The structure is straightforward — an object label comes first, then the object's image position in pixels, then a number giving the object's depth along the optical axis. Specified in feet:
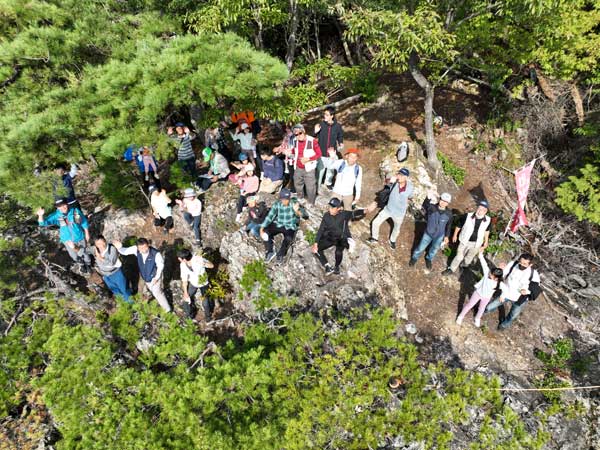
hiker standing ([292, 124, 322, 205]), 27.53
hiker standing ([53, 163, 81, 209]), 25.02
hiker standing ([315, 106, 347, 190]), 29.14
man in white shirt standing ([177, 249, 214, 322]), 23.75
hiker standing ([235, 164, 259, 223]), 28.04
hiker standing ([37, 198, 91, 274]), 26.44
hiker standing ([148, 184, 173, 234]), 29.50
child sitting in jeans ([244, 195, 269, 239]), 26.24
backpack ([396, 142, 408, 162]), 34.73
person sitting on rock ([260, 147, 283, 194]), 29.31
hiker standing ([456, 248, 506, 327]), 23.29
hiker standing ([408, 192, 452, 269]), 25.14
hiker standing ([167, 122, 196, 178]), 31.42
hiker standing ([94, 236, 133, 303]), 23.99
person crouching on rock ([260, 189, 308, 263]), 24.97
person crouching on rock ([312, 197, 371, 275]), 23.31
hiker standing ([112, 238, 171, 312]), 23.38
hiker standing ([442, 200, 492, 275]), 24.95
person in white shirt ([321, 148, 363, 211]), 26.17
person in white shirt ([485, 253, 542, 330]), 22.63
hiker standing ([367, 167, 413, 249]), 25.86
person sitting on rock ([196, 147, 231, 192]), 33.68
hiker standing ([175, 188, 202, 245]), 28.07
